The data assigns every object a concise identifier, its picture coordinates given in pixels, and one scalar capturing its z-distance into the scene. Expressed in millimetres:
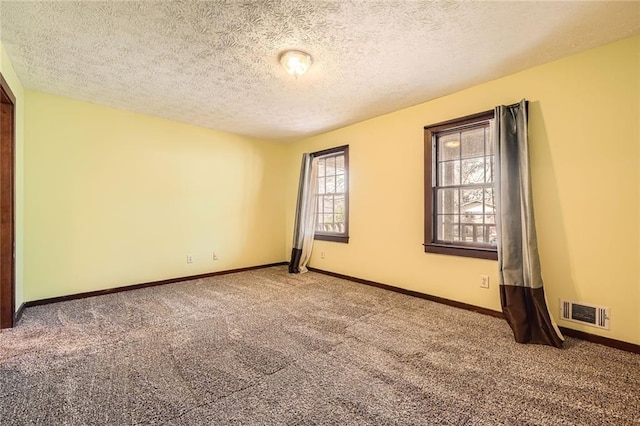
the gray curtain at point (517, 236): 2328
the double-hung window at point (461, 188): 2934
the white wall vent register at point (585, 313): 2219
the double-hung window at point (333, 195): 4352
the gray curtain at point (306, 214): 4785
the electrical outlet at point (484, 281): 2850
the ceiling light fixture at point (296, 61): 2268
